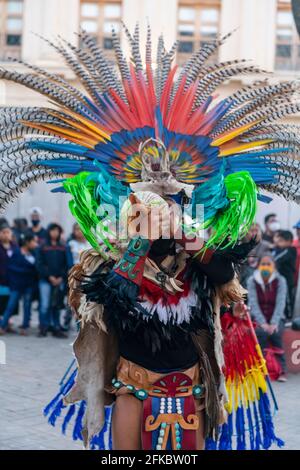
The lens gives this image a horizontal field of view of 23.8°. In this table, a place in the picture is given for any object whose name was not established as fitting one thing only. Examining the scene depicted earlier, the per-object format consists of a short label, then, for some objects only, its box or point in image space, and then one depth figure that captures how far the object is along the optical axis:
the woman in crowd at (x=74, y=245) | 9.62
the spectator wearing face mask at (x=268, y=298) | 8.01
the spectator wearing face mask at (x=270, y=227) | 10.77
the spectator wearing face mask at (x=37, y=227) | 11.31
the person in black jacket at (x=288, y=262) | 9.22
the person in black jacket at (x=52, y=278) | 9.59
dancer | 3.15
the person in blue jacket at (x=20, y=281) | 9.80
